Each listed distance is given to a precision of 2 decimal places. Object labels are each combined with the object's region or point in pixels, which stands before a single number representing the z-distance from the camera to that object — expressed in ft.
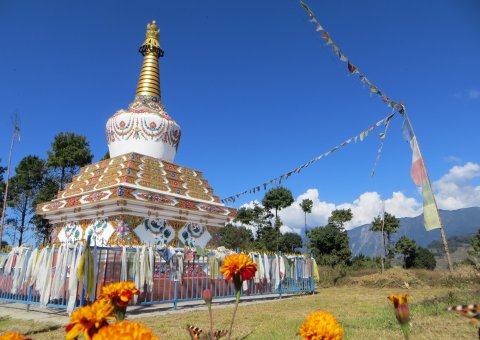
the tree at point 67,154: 98.32
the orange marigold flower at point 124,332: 4.39
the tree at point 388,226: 139.13
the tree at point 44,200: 100.01
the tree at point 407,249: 131.75
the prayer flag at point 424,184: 26.37
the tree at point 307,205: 164.66
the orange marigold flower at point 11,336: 5.49
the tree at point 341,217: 142.80
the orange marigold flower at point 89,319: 5.22
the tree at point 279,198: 146.30
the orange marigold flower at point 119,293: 7.38
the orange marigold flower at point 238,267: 8.98
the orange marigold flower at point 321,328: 6.46
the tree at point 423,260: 138.41
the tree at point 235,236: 168.57
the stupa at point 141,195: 53.57
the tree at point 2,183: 105.40
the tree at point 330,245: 120.47
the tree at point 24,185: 102.22
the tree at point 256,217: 153.89
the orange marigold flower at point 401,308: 7.33
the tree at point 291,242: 193.47
